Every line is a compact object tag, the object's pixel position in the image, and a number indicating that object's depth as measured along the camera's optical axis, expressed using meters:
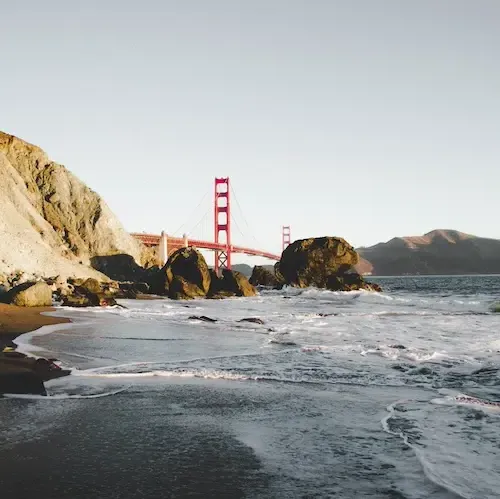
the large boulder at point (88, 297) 23.98
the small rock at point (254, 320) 18.39
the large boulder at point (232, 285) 43.75
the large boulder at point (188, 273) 39.83
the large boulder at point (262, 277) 71.33
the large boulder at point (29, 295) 21.03
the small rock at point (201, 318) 18.93
